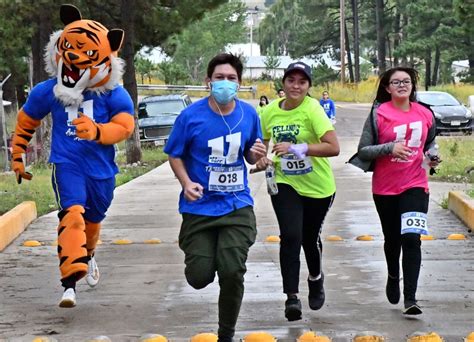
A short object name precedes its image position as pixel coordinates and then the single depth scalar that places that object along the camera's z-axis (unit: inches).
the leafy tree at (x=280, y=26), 4596.5
